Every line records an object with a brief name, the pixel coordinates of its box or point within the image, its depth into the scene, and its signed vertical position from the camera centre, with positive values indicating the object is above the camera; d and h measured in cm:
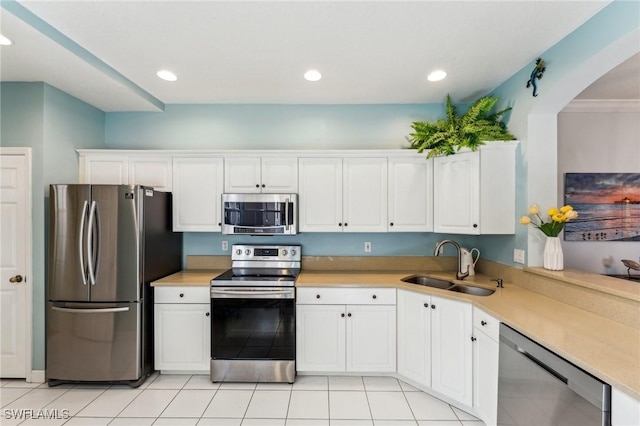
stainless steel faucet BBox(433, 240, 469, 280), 291 -56
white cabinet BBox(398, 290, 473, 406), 228 -106
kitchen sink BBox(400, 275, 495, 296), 264 -68
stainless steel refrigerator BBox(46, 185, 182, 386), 262 -63
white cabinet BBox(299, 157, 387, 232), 312 +19
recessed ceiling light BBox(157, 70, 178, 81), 267 +123
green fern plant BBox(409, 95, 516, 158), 267 +75
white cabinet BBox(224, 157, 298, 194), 314 +41
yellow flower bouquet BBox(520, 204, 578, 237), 226 -5
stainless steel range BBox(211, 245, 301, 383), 273 -105
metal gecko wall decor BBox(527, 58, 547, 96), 234 +109
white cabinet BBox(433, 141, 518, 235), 267 +22
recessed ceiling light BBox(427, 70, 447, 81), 265 +122
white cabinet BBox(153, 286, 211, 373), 281 -106
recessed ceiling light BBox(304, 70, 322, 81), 265 +122
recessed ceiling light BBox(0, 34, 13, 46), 199 +114
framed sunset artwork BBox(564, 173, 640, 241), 341 +10
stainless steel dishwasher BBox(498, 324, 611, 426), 125 -84
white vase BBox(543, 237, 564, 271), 233 -32
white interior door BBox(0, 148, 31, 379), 271 -43
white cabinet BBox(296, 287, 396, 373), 278 -107
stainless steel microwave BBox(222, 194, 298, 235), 304 -1
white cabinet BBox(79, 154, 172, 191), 313 +43
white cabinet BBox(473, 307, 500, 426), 196 -103
